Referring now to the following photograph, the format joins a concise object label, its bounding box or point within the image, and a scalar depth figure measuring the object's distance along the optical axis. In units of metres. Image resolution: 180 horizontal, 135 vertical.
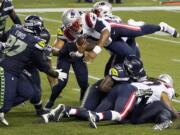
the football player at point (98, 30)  19.12
